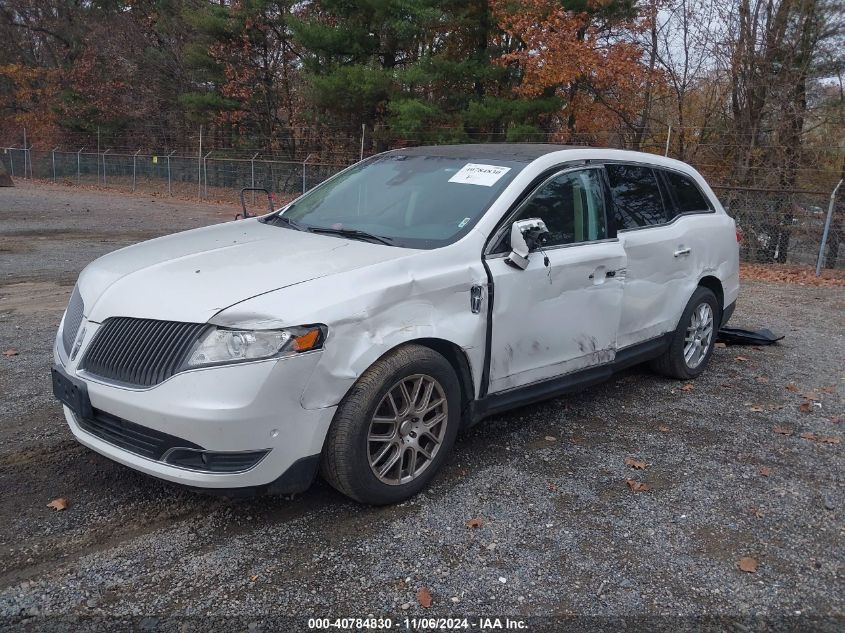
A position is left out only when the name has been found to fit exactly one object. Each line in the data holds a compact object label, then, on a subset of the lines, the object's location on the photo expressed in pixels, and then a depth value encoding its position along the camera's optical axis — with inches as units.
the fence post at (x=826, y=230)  478.3
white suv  119.0
